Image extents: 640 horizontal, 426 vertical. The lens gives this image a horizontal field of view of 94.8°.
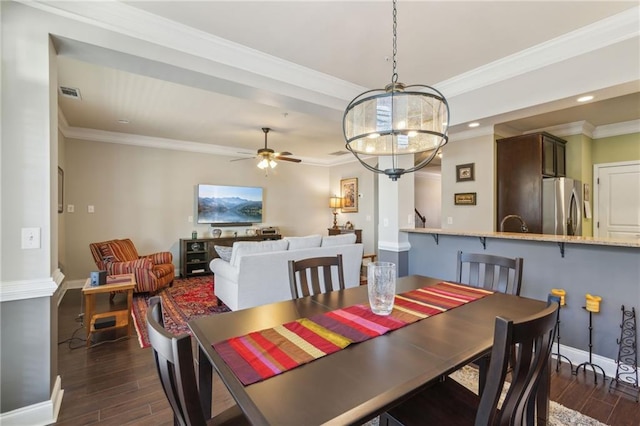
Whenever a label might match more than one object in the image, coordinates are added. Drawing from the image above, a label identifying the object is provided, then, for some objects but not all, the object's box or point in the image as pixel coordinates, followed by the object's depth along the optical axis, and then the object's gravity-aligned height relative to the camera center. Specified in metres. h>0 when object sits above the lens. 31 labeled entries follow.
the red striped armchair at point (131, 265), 4.13 -0.74
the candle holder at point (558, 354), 2.50 -1.25
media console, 5.72 -0.81
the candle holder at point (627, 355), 2.24 -1.11
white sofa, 3.34 -0.65
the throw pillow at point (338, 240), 4.06 -0.39
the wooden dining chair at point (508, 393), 0.85 -0.57
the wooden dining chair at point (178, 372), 0.78 -0.46
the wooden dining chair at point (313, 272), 1.99 -0.42
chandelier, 1.56 +0.52
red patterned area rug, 3.35 -1.26
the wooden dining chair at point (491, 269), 2.02 -0.43
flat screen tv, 6.15 +0.18
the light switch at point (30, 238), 1.78 -0.15
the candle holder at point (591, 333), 2.33 -1.00
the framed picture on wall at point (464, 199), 4.34 +0.21
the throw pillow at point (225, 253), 3.74 -0.51
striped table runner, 1.07 -0.54
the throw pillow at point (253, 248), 3.41 -0.42
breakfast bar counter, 2.28 -0.54
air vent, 3.46 +1.47
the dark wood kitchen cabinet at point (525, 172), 3.92 +0.56
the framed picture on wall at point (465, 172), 4.36 +0.61
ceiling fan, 4.97 +0.98
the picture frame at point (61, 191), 4.40 +0.34
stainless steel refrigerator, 3.76 +0.07
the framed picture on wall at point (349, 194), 7.27 +0.47
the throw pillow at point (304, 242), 3.79 -0.38
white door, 4.29 +0.19
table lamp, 7.51 +0.28
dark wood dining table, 0.84 -0.55
